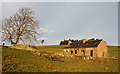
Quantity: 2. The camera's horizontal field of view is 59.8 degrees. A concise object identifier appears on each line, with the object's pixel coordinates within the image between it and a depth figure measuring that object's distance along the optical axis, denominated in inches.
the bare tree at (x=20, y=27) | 1134.4
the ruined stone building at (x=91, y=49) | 1391.0
